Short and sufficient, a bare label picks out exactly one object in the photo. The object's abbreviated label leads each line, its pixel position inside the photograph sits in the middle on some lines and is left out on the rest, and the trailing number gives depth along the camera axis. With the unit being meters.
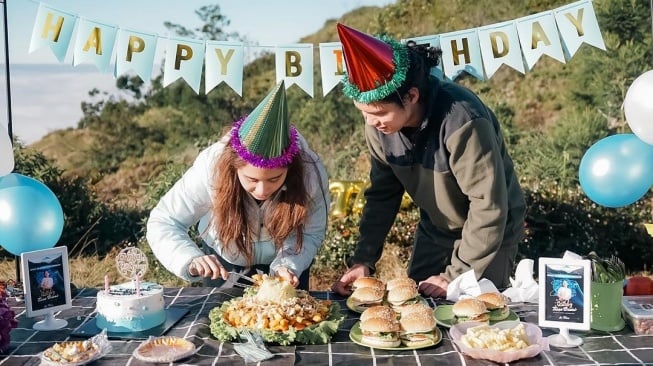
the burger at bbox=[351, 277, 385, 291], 2.49
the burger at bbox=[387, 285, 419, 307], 2.39
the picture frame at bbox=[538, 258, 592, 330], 2.13
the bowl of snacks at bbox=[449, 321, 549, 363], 1.98
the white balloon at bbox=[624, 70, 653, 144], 2.64
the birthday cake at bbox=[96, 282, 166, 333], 2.29
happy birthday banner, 3.45
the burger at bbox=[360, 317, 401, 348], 2.11
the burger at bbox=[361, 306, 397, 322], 2.19
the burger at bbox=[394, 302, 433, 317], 2.20
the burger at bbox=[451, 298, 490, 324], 2.25
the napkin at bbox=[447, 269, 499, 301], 2.54
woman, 2.54
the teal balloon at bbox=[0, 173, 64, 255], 2.86
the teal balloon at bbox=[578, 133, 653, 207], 2.97
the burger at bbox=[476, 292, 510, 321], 2.30
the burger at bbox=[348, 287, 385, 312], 2.43
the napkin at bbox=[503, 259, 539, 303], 2.52
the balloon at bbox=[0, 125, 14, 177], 2.82
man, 2.50
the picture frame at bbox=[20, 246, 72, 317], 2.36
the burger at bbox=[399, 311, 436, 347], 2.12
